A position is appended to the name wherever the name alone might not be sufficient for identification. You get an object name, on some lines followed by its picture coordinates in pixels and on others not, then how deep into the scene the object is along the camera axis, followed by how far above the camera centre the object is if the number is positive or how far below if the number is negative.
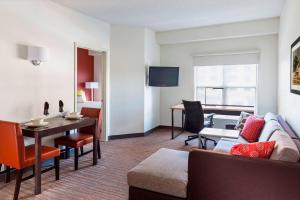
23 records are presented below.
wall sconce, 3.32 +0.65
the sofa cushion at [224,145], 2.98 -0.71
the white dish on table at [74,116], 3.59 -0.32
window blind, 5.35 +0.96
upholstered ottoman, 2.06 -0.80
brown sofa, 1.70 -0.73
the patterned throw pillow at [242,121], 4.06 -0.46
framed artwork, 2.60 +0.35
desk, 5.04 -0.29
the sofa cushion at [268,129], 2.53 -0.40
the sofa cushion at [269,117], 3.28 -0.32
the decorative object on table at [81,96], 6.88 +0.01
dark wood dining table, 2.69 -0.45
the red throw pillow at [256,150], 1.89 -0.47
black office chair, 4.61 -0.45
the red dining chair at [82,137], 3.43 -0.67
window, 5.57 +0.32
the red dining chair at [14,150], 2.50 -0.62
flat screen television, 5.68 +0.53
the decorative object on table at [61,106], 3.84 -0.17
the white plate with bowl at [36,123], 2.98 -0.37
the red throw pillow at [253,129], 3.24 -0.50
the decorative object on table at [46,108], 3.49 -0.19
